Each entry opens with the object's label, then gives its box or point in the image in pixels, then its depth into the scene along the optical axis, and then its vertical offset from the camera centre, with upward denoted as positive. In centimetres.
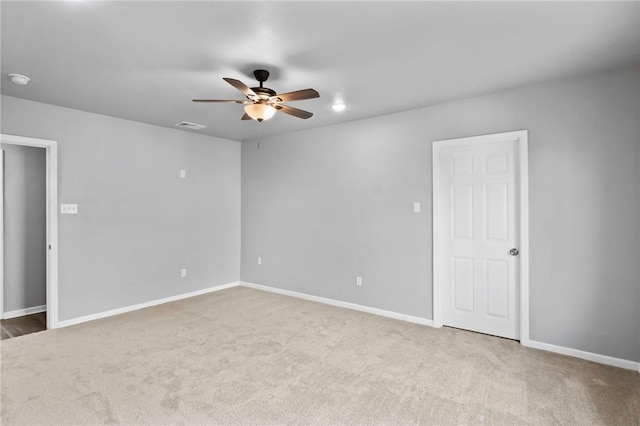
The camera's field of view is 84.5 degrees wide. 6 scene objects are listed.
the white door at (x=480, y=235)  358 -22
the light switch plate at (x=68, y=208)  407 +8
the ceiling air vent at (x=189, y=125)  482 +126
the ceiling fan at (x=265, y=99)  270 +92
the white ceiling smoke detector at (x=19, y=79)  305 +121
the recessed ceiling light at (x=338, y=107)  392 +123
